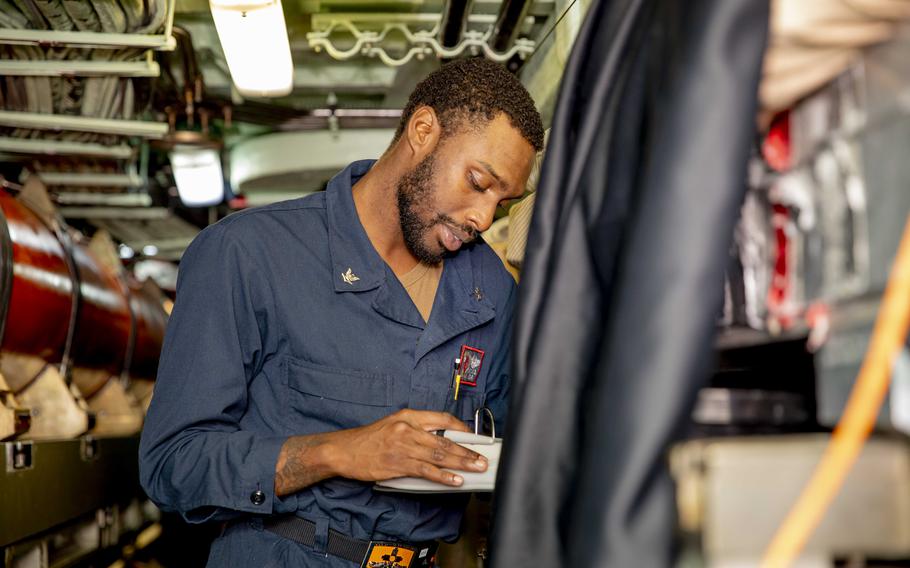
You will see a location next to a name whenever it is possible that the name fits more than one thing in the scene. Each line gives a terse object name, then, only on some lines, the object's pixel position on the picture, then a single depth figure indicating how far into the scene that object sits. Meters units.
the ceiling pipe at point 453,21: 3.38
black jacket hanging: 0.76
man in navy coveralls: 1.87
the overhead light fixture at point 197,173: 5.16
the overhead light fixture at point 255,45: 3.13
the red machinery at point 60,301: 3.30
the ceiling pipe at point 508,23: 3.34
